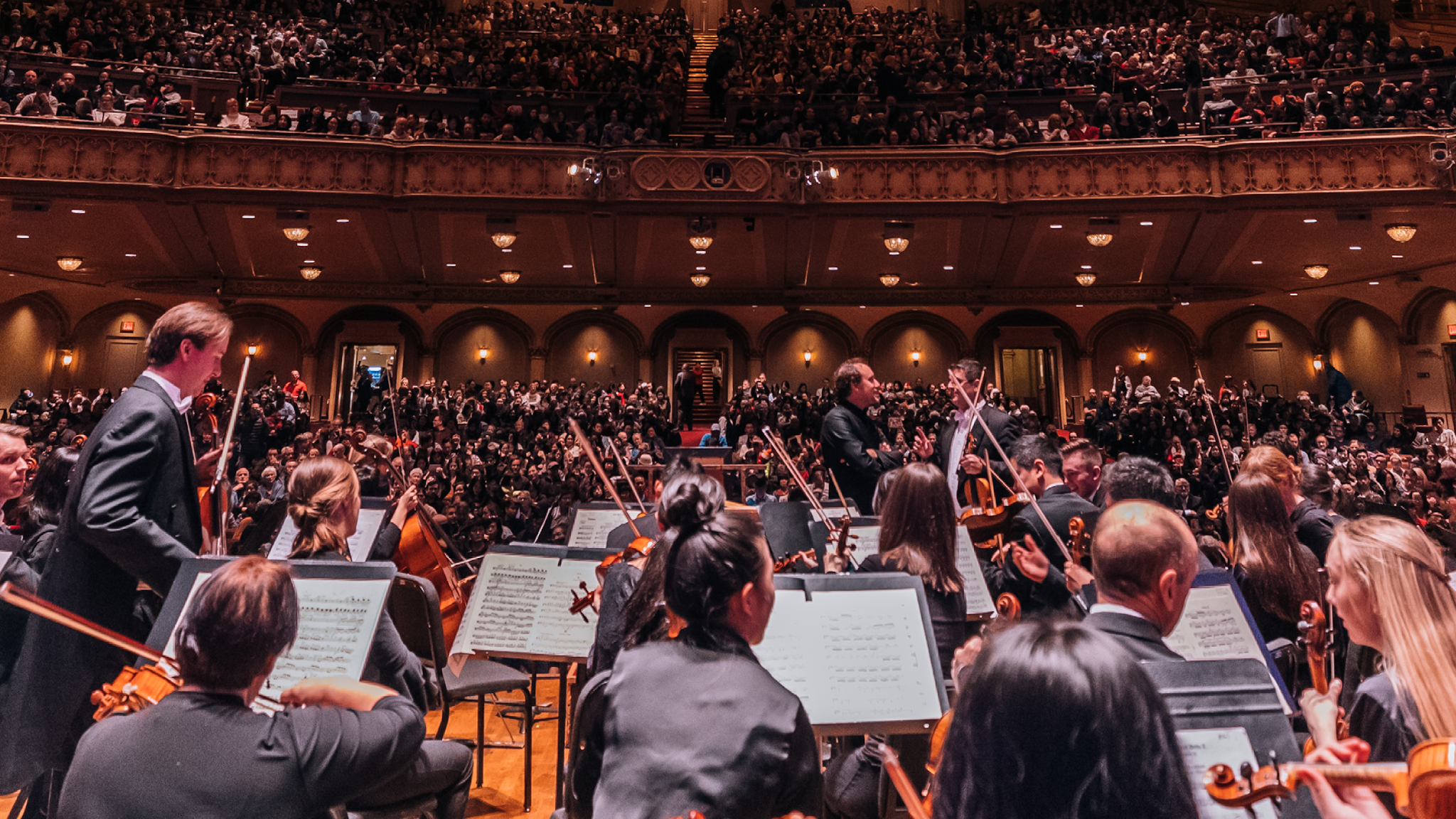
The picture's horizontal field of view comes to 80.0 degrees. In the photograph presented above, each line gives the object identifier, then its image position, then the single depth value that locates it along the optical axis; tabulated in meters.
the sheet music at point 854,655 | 1.94
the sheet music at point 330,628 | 1.95
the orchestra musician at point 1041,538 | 2.57
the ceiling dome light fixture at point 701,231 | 13.75
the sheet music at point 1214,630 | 2.22
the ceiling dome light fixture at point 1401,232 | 12.70
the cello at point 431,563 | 3.99
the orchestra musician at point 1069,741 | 0.93
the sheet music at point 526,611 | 2.94
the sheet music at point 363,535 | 3.40
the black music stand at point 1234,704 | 1.44
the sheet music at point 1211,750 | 1.41
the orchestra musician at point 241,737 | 1.34
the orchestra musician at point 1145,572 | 1.72
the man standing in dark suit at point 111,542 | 2.04
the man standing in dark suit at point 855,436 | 4.30
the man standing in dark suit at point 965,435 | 4.58
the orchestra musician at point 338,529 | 2.26
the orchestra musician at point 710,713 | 1.35
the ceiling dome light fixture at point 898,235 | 13.88
